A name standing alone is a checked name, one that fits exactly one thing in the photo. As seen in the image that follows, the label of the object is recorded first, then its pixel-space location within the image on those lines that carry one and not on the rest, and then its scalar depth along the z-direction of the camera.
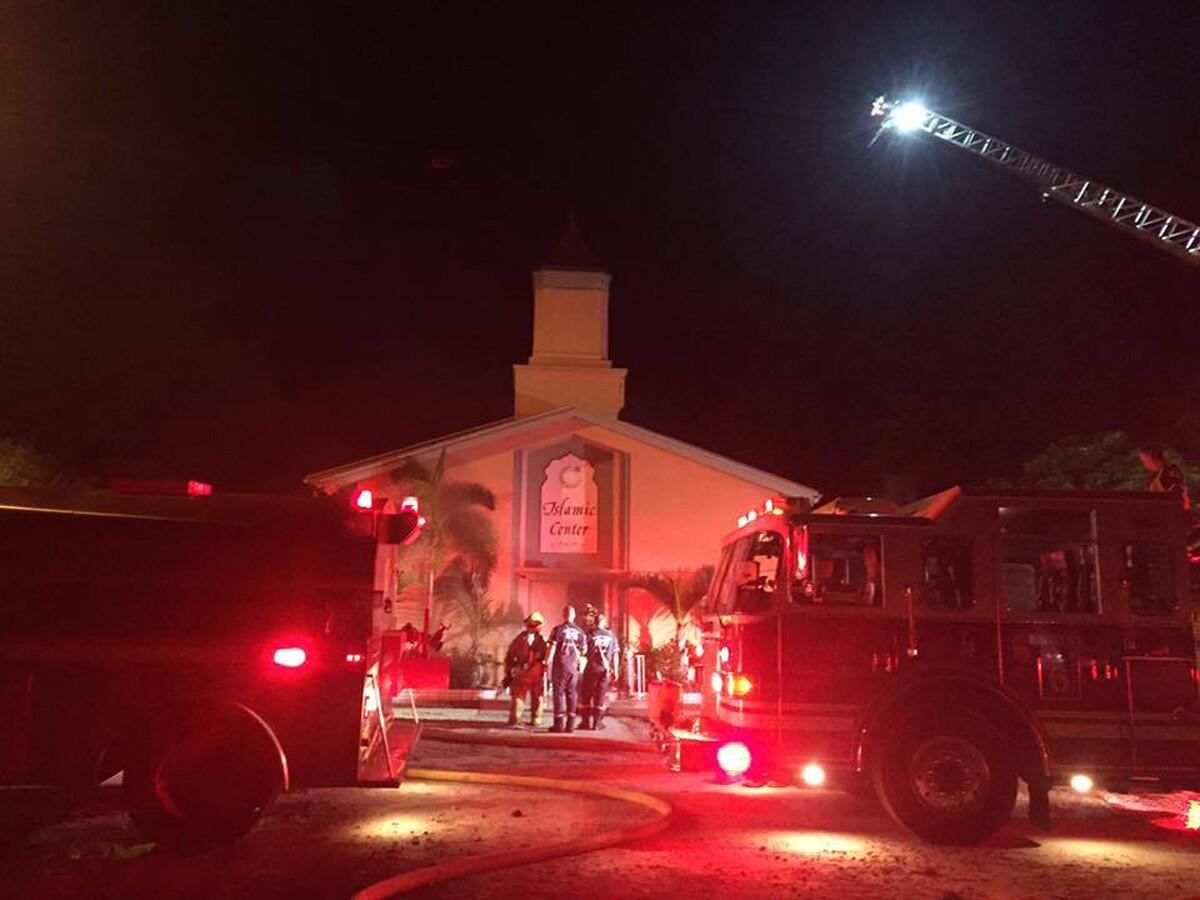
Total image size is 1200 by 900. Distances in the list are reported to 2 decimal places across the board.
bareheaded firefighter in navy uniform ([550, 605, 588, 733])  14.00
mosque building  21.42
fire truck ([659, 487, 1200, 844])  7.69
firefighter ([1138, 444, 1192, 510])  8.09
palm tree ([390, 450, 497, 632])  20.69
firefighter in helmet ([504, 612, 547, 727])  14.47
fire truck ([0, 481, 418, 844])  7.01
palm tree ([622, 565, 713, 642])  20.52
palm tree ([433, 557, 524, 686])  20.69
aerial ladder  28.48
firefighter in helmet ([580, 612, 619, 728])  14.29
